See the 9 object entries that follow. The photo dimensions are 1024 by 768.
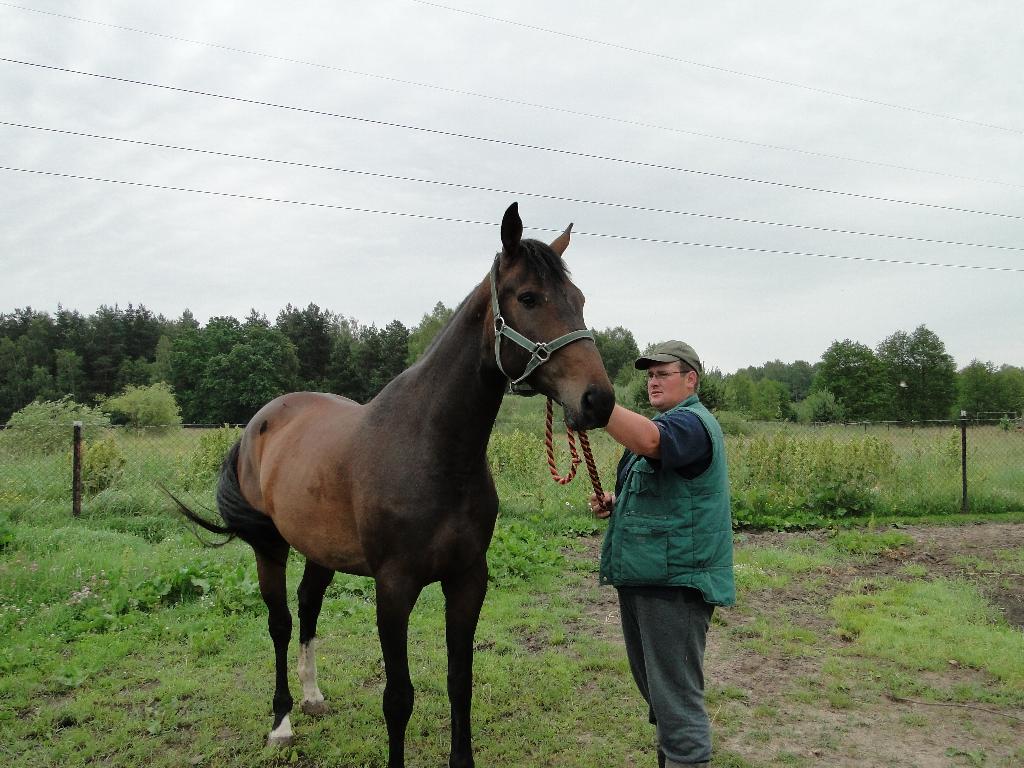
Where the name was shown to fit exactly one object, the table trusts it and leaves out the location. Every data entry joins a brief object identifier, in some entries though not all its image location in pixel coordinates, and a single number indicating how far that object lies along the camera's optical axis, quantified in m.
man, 2.19
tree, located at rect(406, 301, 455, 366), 44.50
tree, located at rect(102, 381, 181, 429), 27.27
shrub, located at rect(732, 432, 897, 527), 9.75
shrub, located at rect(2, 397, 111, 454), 11.16
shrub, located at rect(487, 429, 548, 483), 10.79
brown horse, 2.15
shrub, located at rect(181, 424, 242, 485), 10.44
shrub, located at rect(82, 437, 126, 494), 9.52
